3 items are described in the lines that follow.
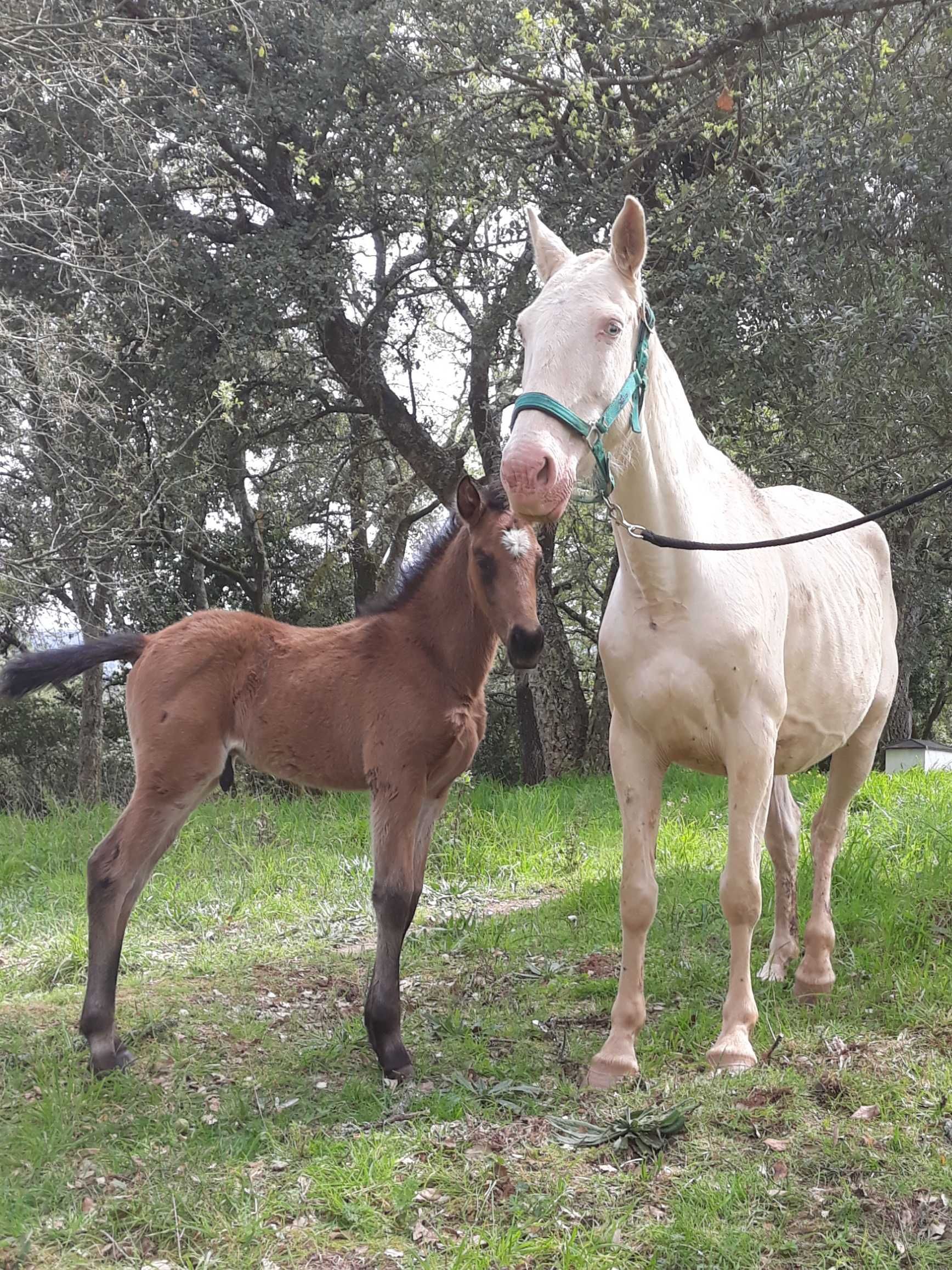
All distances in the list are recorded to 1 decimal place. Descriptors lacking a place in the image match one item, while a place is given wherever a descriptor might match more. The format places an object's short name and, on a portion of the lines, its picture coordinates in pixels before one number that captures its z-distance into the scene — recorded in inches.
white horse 127.7
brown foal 163.0
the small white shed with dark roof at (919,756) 414.0
